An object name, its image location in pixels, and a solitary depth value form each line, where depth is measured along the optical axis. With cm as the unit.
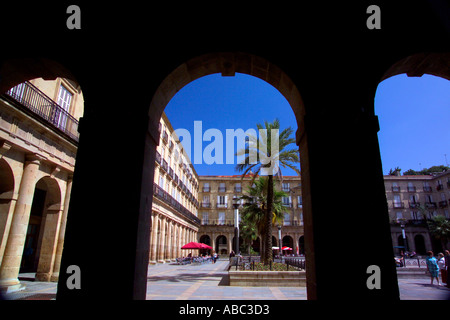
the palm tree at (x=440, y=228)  4514
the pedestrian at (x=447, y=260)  1117
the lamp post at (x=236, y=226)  1878
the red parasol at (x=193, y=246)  2892
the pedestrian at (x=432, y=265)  1229
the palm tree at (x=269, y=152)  1875
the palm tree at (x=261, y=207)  2260
